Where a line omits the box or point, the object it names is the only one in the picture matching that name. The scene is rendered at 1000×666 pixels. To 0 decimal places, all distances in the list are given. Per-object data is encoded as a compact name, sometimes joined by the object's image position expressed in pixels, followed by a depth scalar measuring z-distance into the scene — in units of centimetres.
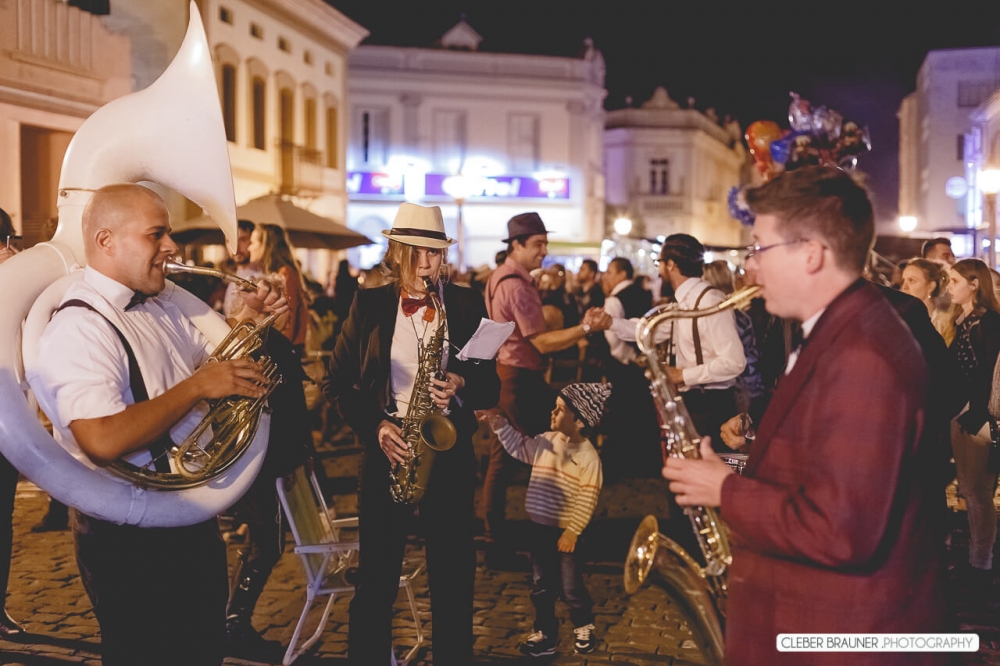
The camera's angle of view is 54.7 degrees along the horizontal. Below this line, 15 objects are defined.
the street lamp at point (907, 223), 3059
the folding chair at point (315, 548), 456
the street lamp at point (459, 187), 1622
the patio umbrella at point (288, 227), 1223
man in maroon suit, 202
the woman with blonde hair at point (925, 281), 664
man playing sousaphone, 271
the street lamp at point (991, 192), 1360
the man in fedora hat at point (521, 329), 612
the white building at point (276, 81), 1989
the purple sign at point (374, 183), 3538
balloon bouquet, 878
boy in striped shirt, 479
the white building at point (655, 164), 4947
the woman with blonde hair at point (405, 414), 390
